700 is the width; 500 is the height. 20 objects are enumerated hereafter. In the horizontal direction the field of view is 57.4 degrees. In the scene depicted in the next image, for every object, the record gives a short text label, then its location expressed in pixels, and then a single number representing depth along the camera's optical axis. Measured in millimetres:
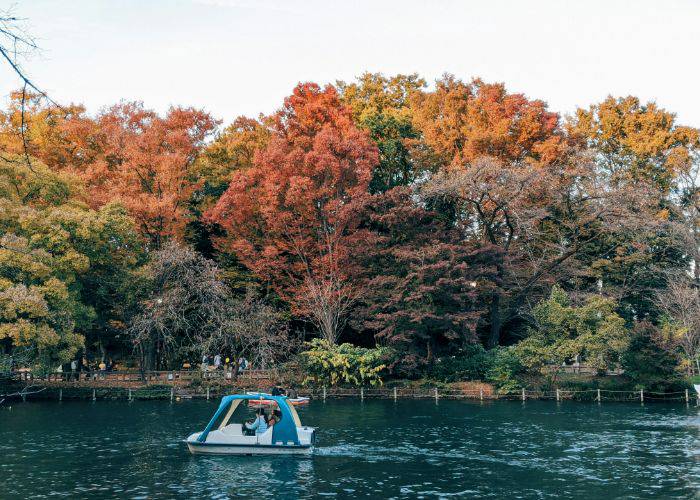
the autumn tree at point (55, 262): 37688
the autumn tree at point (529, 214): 47750
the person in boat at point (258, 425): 24344
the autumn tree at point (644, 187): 53969
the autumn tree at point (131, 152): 49500
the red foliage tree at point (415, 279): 44438
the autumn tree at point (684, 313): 45812
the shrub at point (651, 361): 42094
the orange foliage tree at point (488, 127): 54125
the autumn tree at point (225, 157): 55344
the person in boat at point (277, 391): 25125
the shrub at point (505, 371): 44188
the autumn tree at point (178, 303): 44062
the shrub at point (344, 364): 44969
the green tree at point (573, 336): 43938
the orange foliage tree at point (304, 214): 48281
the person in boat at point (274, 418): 24414
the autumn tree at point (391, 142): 55625
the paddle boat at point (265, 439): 23922
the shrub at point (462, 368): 46062
